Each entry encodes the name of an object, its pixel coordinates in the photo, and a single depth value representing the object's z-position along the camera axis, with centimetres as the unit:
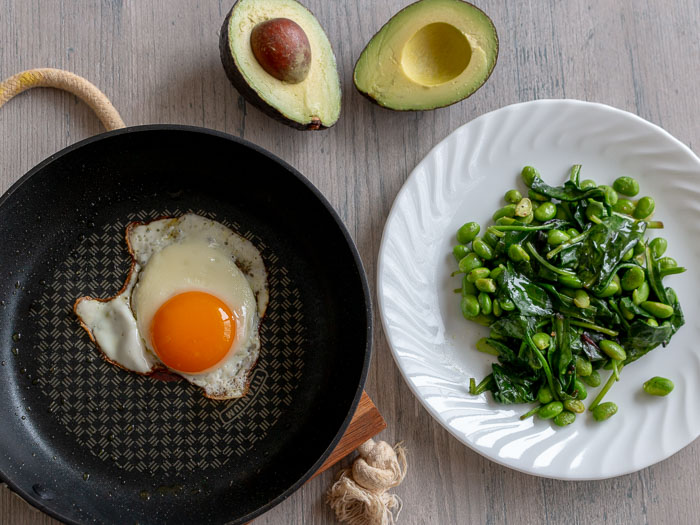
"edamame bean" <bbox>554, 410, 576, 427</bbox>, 43
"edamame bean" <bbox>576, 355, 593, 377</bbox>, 43
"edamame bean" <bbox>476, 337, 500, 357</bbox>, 43
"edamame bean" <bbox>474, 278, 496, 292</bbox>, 42
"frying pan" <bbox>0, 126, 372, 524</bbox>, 41
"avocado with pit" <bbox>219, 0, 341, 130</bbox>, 39
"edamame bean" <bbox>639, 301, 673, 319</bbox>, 42
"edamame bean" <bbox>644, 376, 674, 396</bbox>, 43
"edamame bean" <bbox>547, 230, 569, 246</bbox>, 43
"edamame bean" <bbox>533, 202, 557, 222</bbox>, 43
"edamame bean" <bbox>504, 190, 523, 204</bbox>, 44
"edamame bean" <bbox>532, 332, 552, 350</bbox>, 42
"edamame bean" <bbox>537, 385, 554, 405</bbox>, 43
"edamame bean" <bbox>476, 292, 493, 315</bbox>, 42
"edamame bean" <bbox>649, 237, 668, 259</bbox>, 44
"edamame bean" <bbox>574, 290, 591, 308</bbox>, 42
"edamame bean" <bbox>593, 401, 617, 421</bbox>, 43
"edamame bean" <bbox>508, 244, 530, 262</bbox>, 42
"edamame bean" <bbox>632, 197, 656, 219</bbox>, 44
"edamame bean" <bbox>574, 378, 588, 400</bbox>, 43
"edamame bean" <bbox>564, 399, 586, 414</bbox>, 43
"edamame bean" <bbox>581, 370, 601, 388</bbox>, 44
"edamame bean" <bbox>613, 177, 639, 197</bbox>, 44
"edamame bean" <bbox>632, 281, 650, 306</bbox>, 43
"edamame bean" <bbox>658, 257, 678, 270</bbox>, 44
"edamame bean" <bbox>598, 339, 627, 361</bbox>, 43
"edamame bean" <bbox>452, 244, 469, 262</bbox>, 43
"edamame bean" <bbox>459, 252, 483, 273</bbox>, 43
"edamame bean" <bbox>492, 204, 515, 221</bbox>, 43
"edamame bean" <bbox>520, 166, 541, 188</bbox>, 44
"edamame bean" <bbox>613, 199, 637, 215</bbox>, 44
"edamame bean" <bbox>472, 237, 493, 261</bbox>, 43
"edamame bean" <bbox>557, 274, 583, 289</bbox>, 43
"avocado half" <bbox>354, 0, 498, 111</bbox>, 40
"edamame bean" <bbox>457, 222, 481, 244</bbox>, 43
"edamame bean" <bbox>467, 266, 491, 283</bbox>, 42
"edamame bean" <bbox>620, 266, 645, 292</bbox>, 43
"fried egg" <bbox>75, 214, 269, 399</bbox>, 42
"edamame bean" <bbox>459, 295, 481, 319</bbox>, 42
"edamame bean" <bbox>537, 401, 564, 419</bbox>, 43
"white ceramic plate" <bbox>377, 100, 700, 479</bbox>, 43
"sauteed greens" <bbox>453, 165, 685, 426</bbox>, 43
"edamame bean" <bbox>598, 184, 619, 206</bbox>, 44
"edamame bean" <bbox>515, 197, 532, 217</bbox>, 43
